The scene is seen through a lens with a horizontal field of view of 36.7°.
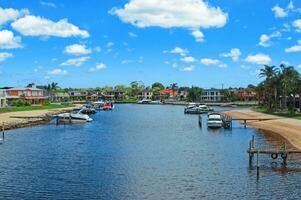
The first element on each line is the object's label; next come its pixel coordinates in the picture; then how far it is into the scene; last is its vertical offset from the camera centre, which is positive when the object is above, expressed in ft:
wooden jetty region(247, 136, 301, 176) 148.16 -18.44
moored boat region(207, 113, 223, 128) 298.15 -17.36
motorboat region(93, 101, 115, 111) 637.14 -14.78
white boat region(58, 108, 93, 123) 352.32 -17.43
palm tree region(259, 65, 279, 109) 443.16 +13.25
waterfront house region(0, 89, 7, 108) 511.28 -3.82
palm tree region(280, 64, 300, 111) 398.01 +13.99
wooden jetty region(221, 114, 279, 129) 295.28 -17.88
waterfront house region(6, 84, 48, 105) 616.43 +3.66
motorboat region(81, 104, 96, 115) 499.10 -16.50
